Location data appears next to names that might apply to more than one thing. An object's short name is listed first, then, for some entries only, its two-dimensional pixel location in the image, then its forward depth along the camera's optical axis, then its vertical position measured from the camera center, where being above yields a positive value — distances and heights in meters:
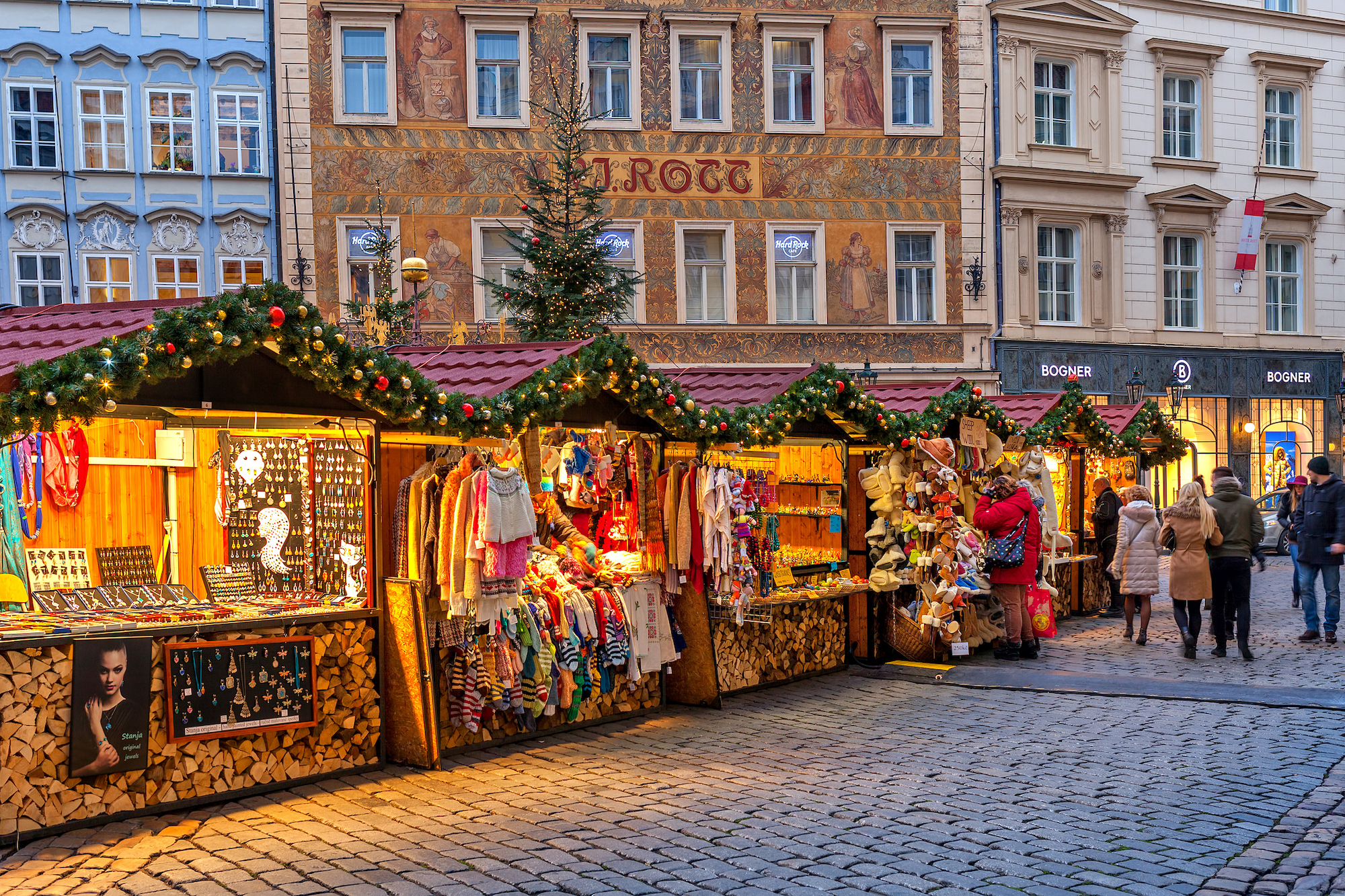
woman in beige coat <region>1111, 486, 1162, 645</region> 13.30 -1.58
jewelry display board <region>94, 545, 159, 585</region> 8.05 -0.93
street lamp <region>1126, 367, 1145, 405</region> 21.30 +0.04
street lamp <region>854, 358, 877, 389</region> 16.64 +0.24
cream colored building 26.58 +3.78
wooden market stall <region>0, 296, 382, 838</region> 6.46 -0.95
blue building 23.62 +4.57
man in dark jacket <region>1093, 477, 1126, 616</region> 16.14 -1.53
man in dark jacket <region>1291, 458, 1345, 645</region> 12.82 -1.44
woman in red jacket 12.14 -1.45
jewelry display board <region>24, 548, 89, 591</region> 7.79 -0.90
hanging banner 28.59 +3.19
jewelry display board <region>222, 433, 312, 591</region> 8.42 -0.64
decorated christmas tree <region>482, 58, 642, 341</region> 16.48 +1.58
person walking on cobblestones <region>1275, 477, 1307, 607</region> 18.12 -1.62
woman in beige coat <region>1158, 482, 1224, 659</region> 11.81 -1.35
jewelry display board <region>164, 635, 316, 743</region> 7.01 -1.48
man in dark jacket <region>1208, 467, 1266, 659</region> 11.84 -1.45
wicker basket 12.12 -2.16
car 25.22 -2.73
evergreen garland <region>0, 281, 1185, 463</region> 6.20 +0.12
